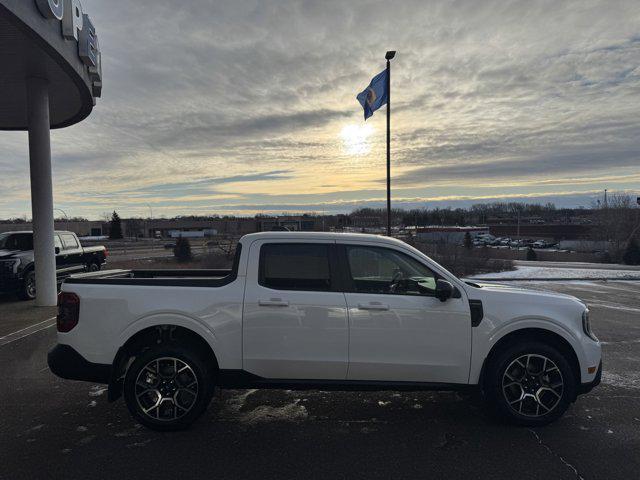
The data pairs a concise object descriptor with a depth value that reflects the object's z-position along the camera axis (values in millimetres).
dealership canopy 7762
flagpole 14195
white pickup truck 4168
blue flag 14781
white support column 10375
